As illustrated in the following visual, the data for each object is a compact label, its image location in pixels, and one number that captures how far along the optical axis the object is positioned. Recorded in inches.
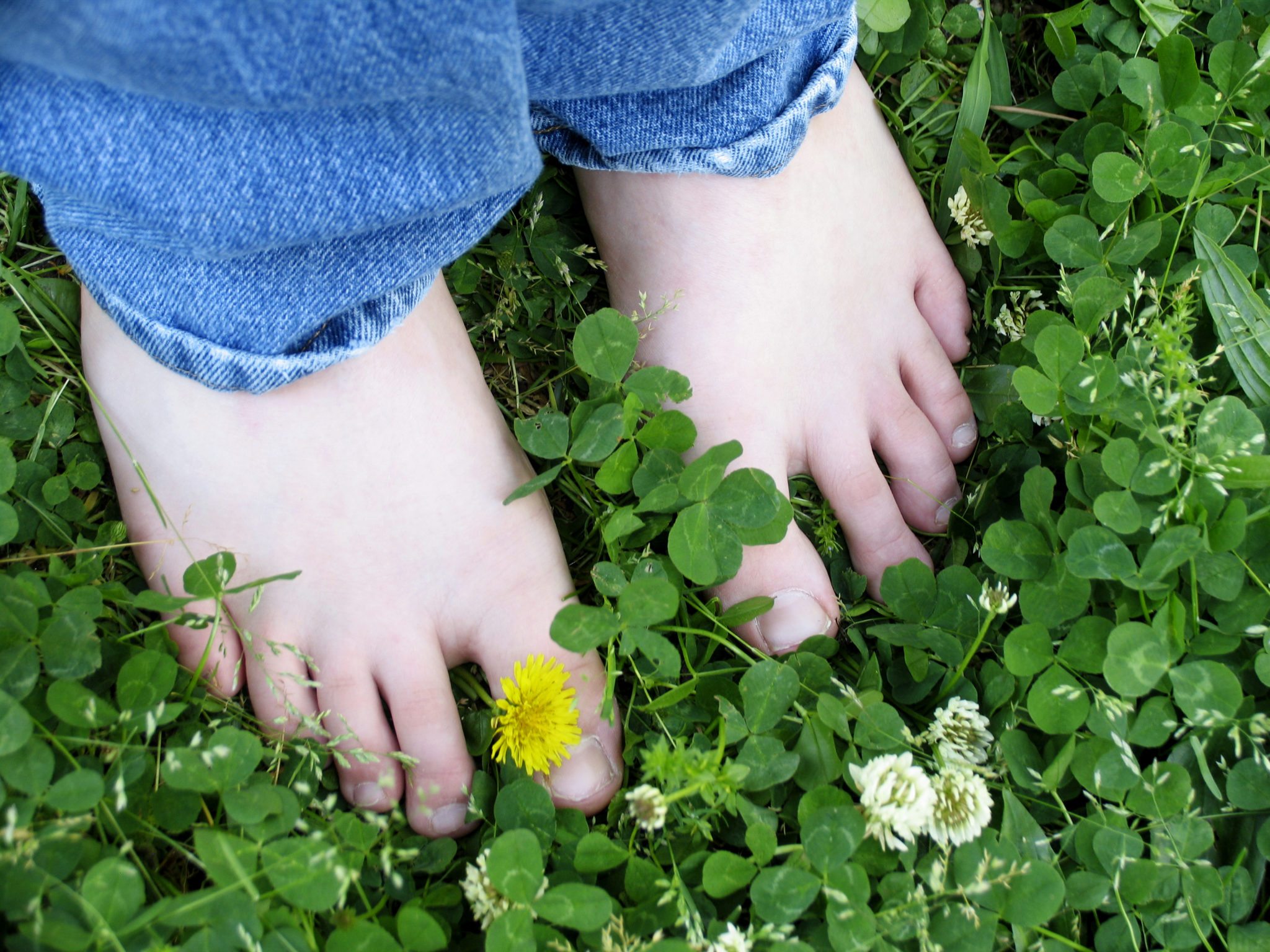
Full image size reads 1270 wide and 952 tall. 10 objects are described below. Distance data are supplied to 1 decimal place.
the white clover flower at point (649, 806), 11.9
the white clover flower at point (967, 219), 14.9
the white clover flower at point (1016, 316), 14.6
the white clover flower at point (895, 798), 12.0
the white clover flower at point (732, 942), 11.8
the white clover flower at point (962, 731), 12.7
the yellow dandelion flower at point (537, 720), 12.9
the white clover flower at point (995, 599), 12.4
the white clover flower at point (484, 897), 12.2
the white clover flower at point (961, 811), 12.2
